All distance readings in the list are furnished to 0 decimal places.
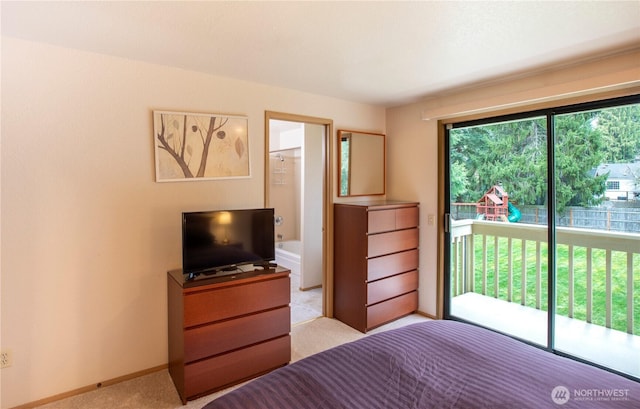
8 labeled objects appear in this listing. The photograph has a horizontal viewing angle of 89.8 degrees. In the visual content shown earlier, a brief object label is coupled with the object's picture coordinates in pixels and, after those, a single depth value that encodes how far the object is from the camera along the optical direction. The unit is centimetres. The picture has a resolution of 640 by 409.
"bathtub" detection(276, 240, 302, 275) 477
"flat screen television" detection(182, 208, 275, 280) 228
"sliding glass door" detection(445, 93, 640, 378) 233
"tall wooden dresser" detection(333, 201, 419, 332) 308
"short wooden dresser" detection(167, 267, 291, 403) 210
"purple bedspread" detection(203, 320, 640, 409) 116
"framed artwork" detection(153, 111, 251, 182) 241
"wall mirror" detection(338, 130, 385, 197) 347
